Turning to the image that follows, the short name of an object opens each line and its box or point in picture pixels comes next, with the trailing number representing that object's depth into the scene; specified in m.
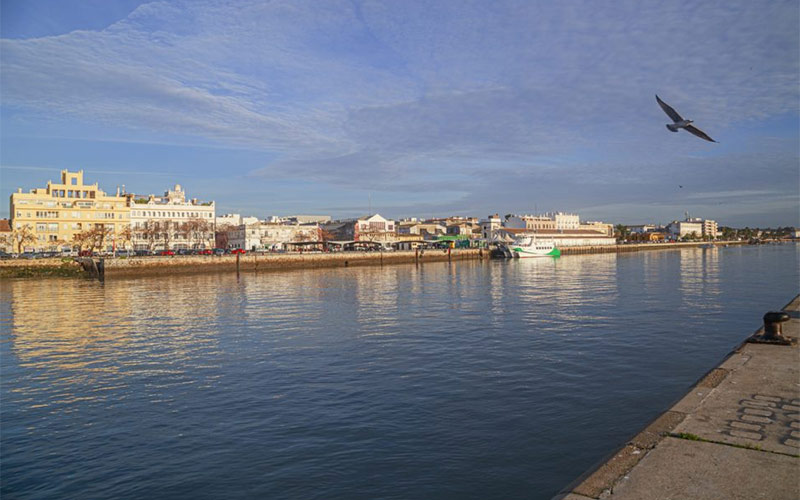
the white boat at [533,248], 100.69
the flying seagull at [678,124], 14.15
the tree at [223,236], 110.09
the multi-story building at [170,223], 90.00
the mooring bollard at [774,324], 11.78
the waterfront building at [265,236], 105.31
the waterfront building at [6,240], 75.75
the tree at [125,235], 86.31
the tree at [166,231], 88.88
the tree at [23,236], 73.00
